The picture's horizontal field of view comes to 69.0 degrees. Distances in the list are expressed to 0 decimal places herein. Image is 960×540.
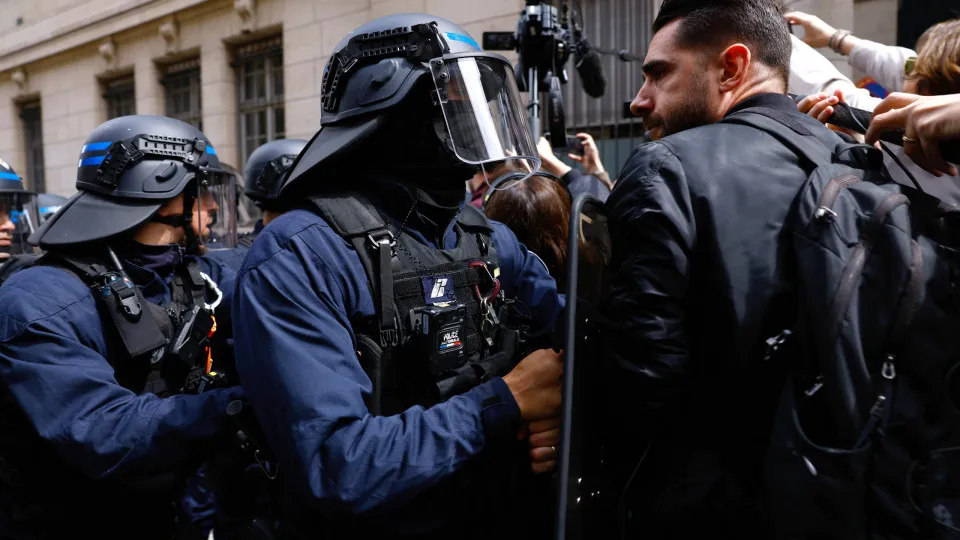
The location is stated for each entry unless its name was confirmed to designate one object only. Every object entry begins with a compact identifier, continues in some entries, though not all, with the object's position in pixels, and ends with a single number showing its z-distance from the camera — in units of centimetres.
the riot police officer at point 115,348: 178
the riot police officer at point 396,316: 134
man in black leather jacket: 118
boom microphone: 529
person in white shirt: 276
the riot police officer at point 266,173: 438
